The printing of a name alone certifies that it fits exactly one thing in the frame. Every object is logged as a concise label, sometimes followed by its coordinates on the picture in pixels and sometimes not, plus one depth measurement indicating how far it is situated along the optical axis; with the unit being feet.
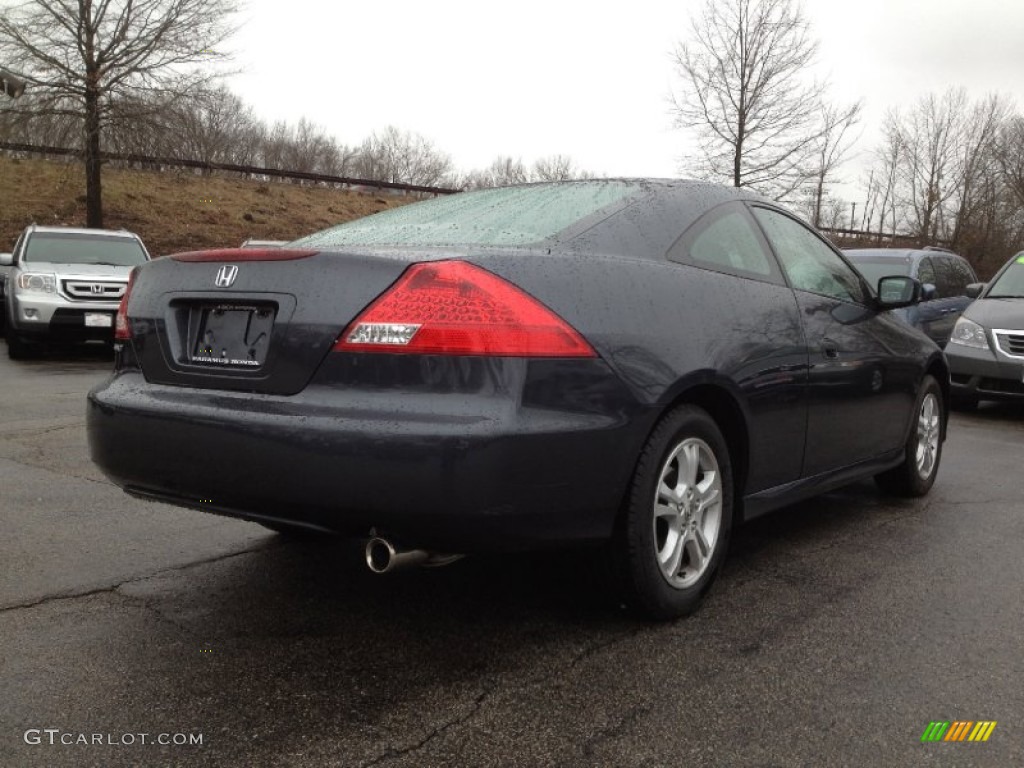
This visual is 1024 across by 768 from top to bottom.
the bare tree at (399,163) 185.88
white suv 37.04
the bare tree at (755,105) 77.41
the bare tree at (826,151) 80.80
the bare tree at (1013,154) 124.88
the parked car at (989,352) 26.94
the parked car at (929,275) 34.50
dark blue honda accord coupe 8.04
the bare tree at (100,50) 73.67
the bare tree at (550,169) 172.24
